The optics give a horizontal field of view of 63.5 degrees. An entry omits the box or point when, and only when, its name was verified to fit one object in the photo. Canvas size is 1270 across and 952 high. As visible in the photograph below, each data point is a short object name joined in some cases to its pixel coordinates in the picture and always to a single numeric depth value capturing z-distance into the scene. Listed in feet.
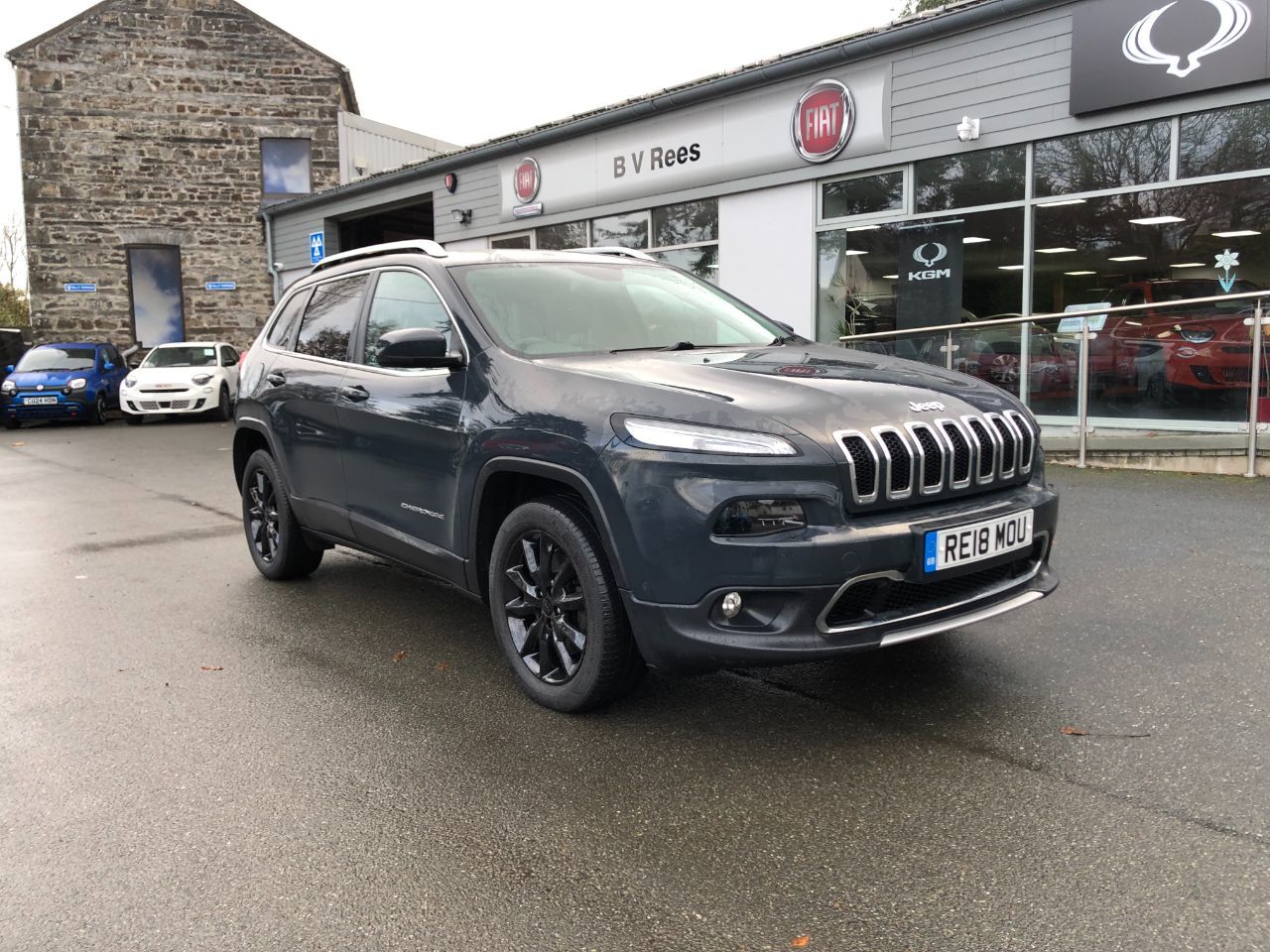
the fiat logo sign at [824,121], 40.04
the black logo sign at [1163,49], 29.76
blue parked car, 61.05
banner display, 37.76
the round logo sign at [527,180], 55.88
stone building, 84.02
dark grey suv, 10.05
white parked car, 61.05
